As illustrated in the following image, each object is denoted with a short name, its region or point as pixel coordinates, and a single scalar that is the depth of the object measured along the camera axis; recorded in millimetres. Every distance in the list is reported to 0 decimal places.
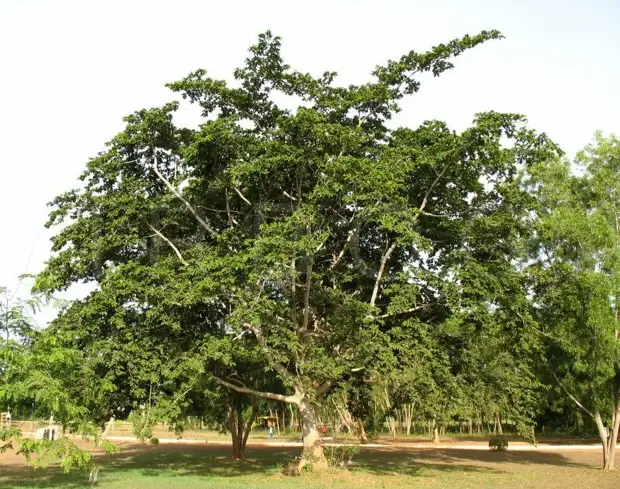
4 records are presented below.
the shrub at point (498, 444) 29828
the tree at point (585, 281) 21016
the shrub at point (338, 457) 17639
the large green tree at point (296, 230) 16875
